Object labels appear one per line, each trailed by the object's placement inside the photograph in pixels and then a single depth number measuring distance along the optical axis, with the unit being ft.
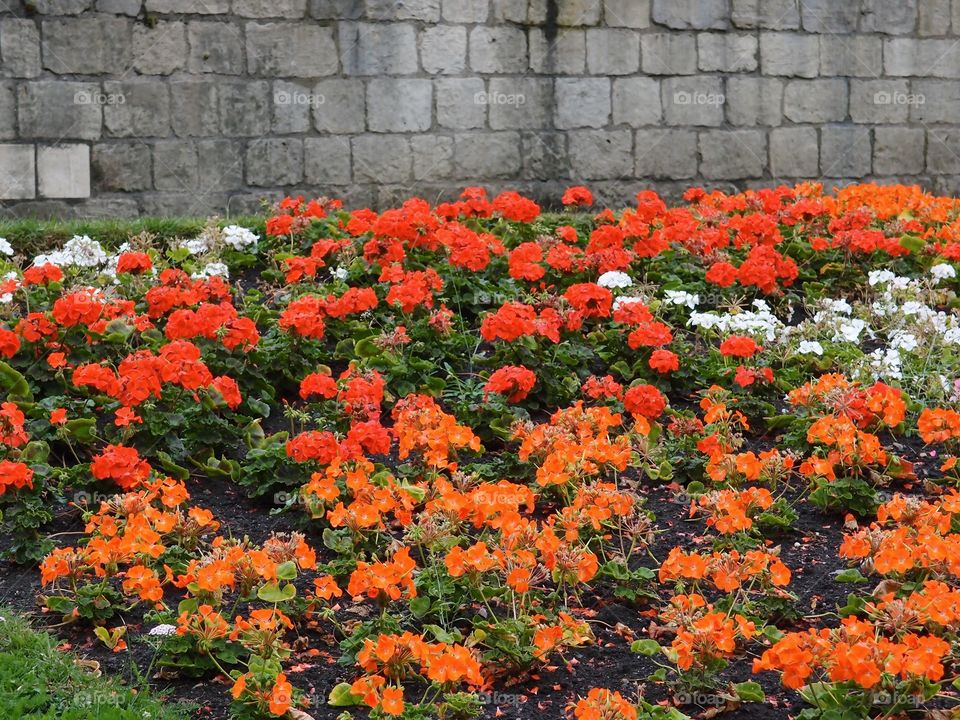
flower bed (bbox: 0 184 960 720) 10.77
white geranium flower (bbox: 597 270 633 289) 19.13
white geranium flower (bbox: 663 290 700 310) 19.03
